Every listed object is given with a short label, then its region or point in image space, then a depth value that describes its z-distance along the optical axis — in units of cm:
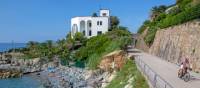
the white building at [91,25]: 4456
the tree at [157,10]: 3397
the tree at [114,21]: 4674
